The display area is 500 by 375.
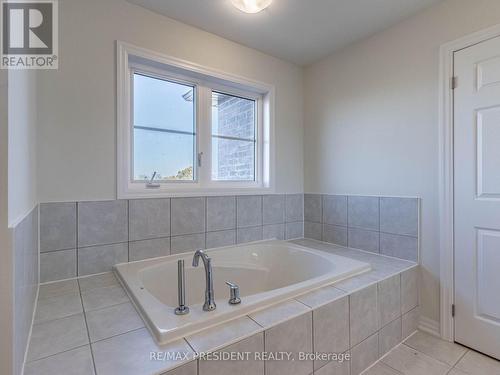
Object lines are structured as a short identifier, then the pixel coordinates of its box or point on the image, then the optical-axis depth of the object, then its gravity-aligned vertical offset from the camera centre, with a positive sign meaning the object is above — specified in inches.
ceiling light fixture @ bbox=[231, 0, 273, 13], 62.4 +45.3
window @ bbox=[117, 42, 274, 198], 72.6 +19.5
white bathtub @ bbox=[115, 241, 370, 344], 41.2 -22.0
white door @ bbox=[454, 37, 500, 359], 59.9 -2.3
